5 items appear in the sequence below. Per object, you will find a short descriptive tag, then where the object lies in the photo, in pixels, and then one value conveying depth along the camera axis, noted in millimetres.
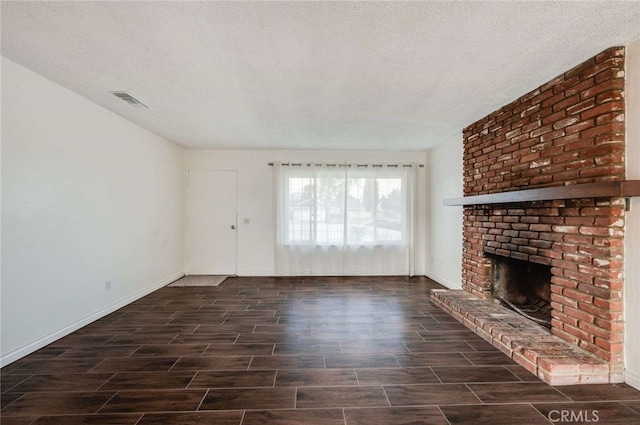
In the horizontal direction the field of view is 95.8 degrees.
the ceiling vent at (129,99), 2779
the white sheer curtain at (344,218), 5211
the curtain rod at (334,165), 5207
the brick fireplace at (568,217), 1979
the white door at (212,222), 5277
